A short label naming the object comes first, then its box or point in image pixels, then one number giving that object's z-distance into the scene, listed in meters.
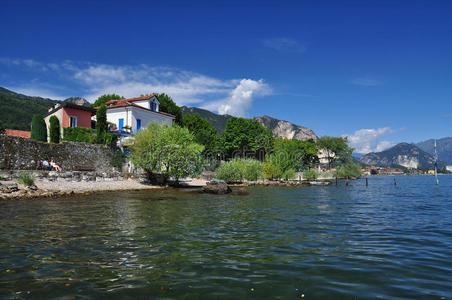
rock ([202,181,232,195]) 33.16
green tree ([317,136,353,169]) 118.31
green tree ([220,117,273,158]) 82.00
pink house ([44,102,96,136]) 44.81
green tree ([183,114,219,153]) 67.38
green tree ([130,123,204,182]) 38.16
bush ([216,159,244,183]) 53.41
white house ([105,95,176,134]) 49.56
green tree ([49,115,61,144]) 37.52
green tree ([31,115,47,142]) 38.62
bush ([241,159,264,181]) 57.00
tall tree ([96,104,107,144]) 42.34
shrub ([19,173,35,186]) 26.11
